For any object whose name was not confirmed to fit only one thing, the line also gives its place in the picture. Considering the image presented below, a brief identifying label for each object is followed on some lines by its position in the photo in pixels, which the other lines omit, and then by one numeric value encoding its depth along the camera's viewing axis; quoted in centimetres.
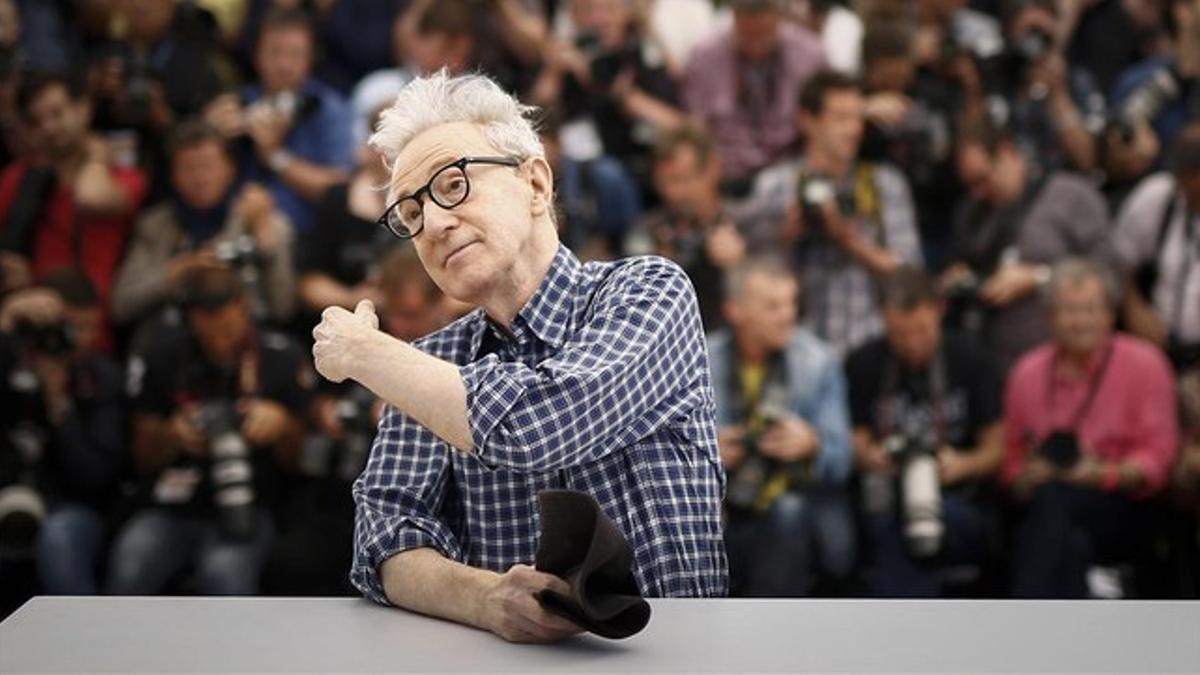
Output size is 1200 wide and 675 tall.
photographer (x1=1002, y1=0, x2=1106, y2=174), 1098
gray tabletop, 344
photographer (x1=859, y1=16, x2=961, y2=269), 1085
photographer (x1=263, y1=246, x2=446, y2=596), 988
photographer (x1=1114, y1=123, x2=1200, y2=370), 1038
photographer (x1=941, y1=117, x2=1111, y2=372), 1048
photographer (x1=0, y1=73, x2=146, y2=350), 1080
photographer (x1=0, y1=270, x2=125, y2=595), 1002
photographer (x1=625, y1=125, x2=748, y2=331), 1031
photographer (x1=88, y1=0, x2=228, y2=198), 1094
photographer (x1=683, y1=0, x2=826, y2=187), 1101
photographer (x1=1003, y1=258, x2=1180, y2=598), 999
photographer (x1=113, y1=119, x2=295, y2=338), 1041
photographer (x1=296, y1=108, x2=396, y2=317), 1037
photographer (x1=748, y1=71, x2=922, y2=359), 1045
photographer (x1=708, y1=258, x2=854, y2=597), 994
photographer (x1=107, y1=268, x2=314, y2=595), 995
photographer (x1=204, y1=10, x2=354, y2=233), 1080
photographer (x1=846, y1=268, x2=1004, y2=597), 1004
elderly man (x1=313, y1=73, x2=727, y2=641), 417
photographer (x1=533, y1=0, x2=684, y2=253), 1060
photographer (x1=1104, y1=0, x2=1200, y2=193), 1098
